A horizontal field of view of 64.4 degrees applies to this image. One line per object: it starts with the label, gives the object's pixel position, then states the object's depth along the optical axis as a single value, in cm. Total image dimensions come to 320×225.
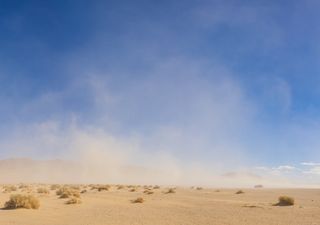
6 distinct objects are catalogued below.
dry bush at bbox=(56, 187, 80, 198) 1642
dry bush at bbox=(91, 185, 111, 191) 2311
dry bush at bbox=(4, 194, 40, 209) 1168
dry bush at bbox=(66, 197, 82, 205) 1357
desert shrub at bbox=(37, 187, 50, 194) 2095
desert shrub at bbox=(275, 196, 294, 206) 1334
